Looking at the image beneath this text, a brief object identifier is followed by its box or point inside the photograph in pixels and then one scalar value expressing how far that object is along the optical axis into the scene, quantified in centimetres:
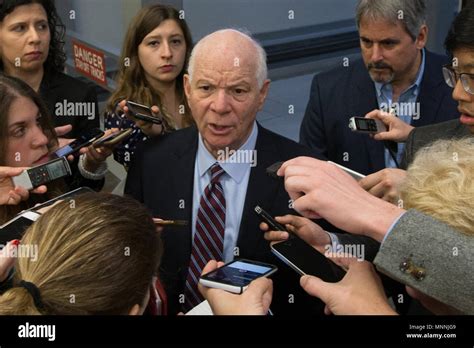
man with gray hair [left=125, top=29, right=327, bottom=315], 205
